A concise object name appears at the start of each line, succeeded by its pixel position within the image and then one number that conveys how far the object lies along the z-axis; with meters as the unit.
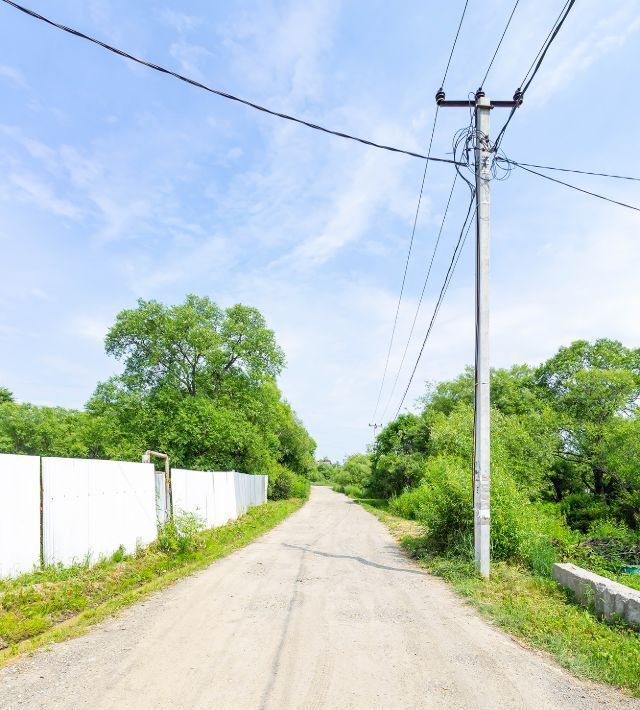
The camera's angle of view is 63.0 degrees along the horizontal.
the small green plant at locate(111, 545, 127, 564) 9.83
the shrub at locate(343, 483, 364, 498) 61.27
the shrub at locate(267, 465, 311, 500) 40.16
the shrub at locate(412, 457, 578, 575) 10.19
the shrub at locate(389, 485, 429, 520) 22.02
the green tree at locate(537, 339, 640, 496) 28.16
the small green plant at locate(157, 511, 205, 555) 11.55
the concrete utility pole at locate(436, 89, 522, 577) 9.52
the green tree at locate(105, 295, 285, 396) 30.39
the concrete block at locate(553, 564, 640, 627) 6.16
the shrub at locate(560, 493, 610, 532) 25.42
